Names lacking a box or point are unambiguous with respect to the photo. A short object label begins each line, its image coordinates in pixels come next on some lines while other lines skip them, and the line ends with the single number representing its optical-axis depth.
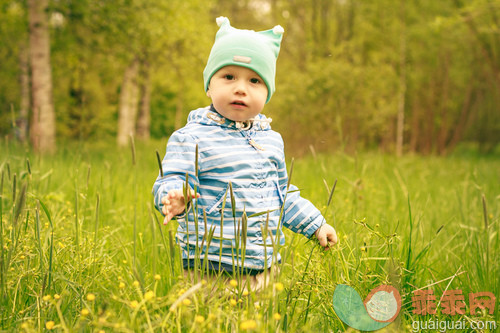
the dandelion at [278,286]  1.28
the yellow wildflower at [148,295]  1.20
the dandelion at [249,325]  1.14
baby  1.85
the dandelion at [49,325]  1.27
